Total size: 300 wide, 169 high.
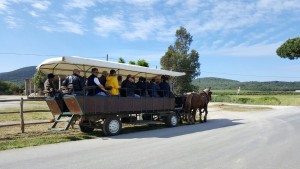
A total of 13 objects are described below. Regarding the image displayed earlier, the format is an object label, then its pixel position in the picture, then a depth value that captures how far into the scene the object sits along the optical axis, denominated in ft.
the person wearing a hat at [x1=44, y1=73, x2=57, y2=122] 29.99
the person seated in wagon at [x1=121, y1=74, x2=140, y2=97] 33.04
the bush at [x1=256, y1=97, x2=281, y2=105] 105.21
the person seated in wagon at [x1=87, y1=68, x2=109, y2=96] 29.38
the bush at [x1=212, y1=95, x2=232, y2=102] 113.71
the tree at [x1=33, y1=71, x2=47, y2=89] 153.84
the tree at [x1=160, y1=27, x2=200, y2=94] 117.39
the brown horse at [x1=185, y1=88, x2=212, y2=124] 41.83
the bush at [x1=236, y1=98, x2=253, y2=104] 107.58
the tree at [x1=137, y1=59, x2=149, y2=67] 91.82
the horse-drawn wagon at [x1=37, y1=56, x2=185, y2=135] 28.18
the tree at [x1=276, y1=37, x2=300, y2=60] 134.58
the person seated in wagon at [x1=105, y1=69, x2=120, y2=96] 30.71
